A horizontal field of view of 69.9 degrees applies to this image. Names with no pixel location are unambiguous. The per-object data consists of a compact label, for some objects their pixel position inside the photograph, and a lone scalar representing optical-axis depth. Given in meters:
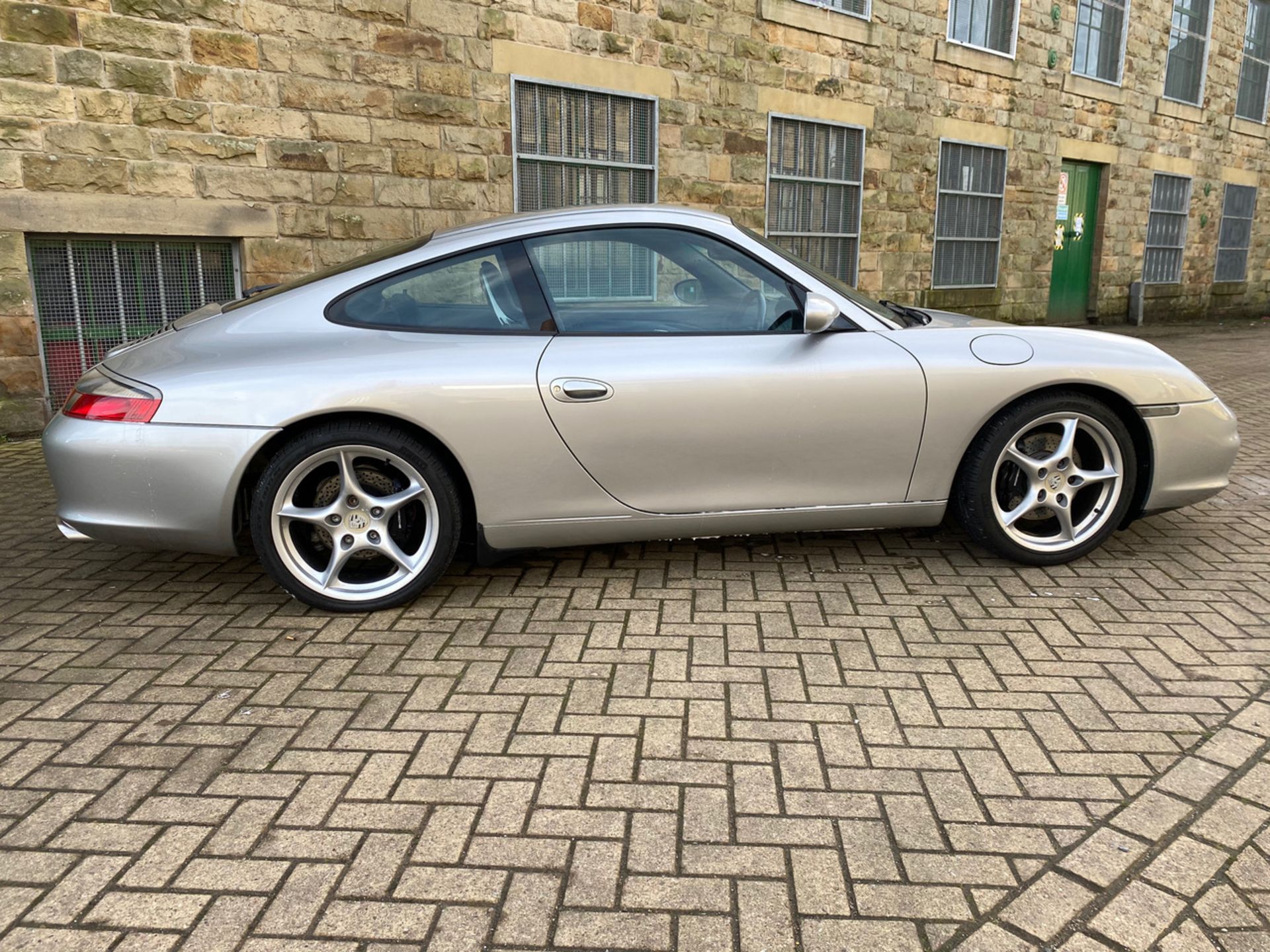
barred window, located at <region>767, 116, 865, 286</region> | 10.23
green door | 14.51
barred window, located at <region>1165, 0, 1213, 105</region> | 16.17
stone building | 6.39
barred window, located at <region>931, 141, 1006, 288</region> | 12.31
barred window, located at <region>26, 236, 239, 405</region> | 6.53
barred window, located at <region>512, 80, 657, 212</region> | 8.24
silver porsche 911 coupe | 3.25
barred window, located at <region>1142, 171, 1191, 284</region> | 16.47
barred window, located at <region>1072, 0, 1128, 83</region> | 14.15
